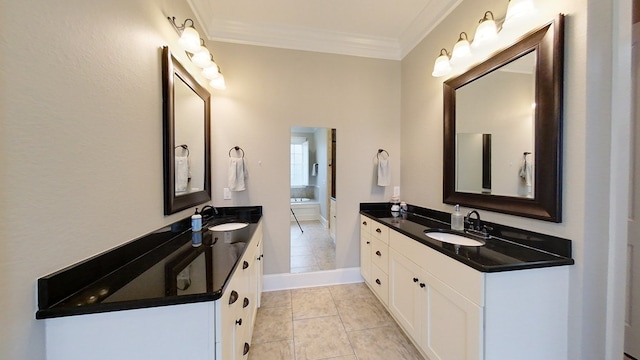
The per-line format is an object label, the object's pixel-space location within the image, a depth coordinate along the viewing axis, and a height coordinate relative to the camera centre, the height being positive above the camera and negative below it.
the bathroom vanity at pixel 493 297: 1.10 -0.64
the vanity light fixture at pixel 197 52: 1.59 +0.93
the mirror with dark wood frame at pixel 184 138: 1.45 +0.29
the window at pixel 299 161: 2.62 +0.17
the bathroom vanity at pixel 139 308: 0.77 -0.48
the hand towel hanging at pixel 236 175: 2.31 +0.00
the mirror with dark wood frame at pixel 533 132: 1.19 +0.25
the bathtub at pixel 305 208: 2.71 -0.41
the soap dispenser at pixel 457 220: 1.74 -0.35
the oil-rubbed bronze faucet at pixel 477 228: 1.56 -0.37
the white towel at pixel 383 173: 2.61 +0.03
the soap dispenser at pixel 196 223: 1.74 -0.36
